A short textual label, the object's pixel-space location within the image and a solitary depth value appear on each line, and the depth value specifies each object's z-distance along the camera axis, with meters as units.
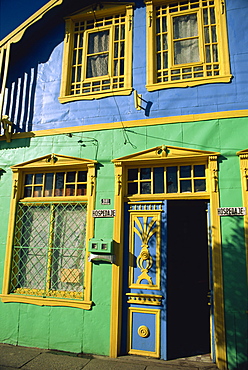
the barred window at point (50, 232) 6.29
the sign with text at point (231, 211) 5.41
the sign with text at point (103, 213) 6.14
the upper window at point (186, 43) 6.34
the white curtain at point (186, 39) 6.63
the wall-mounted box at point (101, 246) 5.86
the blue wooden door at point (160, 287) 5.62
